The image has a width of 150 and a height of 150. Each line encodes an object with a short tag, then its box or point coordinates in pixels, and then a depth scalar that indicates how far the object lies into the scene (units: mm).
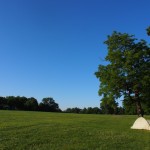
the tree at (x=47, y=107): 93211
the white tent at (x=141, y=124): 15373
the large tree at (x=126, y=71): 26699
